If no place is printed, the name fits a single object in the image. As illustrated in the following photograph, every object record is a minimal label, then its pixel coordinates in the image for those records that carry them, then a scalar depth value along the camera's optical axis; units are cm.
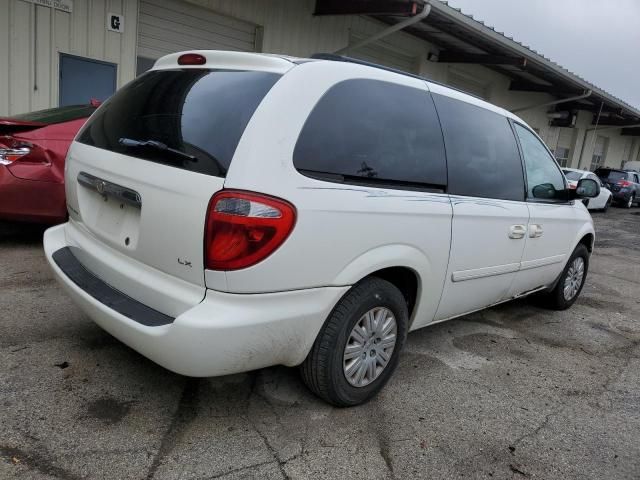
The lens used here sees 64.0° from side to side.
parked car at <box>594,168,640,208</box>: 2078
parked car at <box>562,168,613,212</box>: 1584
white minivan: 218
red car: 460
